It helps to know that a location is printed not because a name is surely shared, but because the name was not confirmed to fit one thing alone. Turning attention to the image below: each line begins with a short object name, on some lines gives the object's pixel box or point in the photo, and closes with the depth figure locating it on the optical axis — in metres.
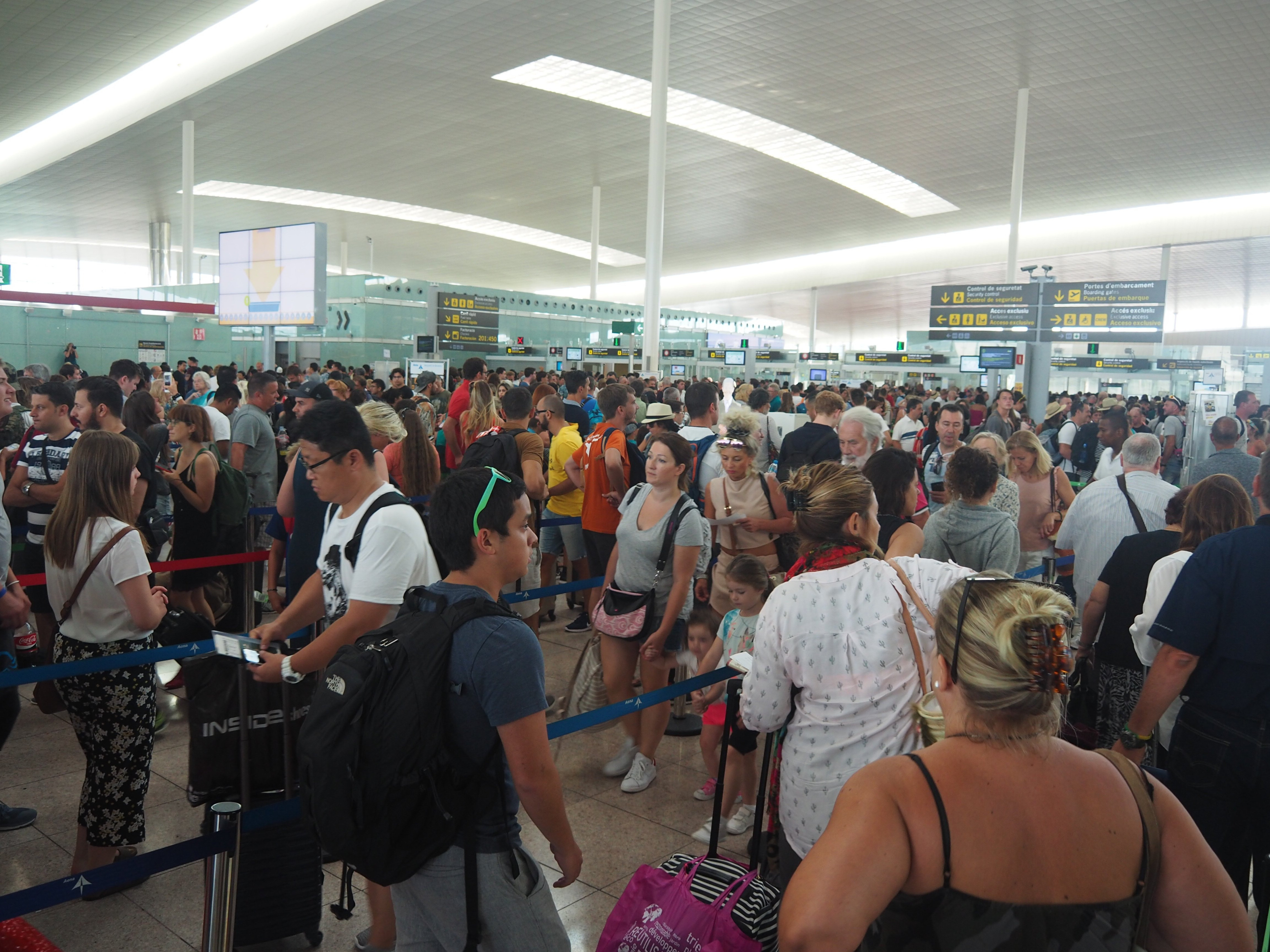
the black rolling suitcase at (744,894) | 2.07
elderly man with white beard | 5.58
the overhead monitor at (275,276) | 11.00
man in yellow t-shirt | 6.35
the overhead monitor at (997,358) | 17.25
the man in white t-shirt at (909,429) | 9.14
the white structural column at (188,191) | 24.44
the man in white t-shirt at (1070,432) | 11.02
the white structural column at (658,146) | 15.98
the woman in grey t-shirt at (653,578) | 3.97
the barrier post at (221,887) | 2.39
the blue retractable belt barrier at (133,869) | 2.09
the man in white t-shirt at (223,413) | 6.87
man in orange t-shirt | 5.25
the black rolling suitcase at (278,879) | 2.75
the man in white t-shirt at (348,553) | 2.48
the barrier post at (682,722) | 4.95
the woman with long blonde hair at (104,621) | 3.15
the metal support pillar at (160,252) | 38.38
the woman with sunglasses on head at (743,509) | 4.82
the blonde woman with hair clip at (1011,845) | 1.32
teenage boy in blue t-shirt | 1.78
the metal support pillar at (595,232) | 32.09
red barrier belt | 4.75
